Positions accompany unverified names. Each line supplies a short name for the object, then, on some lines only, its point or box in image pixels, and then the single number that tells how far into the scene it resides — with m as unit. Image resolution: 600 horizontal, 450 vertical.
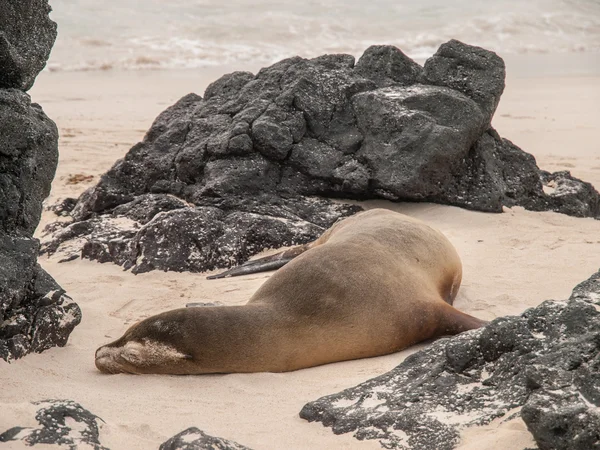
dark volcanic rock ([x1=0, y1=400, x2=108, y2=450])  5.78
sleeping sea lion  8.11
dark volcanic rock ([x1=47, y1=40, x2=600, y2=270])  13.20
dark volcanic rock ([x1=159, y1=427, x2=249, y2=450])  5.76
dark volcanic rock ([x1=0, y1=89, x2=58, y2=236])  8.13
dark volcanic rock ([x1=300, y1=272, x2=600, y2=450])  5.11
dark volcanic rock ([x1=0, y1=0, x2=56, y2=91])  8.06
